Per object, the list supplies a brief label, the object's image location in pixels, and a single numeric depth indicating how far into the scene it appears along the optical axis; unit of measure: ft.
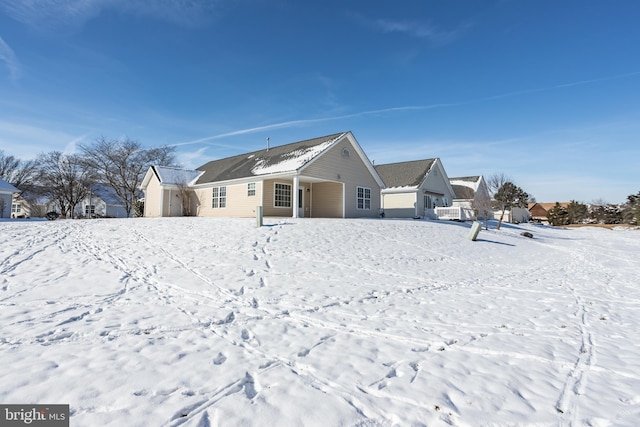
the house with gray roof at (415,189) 96.71
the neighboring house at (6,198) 89.56
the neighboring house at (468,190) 115.00
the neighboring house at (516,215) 132.17
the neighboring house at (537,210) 261.11
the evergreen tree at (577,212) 181.17
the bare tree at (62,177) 124.77
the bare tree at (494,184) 116.26
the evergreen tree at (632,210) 137.90
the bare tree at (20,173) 128.77
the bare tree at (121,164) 111.86
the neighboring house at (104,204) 161.38
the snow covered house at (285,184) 66.59
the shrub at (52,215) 102.24
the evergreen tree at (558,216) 170.87
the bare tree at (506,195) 112.53
